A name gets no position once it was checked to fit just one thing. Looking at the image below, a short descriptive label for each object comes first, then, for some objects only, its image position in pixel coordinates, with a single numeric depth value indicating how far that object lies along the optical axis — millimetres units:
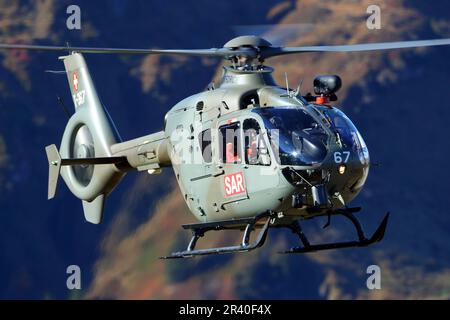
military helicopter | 19578
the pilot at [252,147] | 19766
